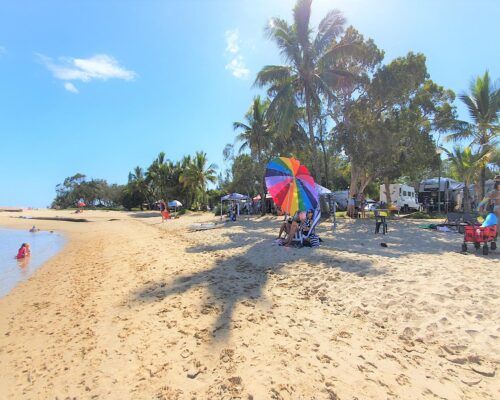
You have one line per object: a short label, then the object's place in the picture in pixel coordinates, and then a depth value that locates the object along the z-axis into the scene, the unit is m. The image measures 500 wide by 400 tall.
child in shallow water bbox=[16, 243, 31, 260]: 12.02
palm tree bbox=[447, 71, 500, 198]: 19.30
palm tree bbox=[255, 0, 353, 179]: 18.00
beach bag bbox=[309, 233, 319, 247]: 9.31
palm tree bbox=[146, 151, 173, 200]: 44.84
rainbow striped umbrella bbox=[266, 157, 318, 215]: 8.97
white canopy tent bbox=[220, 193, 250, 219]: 24.02
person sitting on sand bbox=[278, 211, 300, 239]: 9.40
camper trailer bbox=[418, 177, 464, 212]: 27.38
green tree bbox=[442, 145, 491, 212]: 18.53
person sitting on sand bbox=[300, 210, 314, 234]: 9.41
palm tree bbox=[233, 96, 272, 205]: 27.56
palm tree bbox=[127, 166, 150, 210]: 52.39
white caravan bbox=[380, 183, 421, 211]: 26.88
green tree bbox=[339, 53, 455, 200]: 18.33
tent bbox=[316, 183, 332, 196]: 15.13
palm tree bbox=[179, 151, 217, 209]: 41.16
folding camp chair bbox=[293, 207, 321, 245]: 9.33
